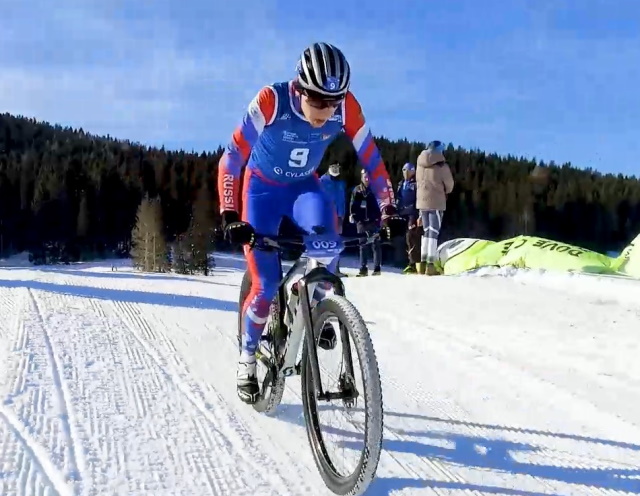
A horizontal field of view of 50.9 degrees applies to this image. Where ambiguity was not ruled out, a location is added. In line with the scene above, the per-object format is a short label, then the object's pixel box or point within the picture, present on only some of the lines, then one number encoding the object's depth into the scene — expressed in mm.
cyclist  3738
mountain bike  2969
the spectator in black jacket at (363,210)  13719
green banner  12297
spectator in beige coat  11836
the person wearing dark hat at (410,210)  13680
